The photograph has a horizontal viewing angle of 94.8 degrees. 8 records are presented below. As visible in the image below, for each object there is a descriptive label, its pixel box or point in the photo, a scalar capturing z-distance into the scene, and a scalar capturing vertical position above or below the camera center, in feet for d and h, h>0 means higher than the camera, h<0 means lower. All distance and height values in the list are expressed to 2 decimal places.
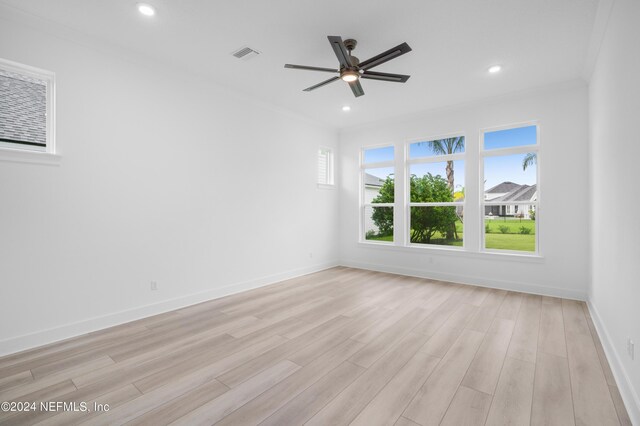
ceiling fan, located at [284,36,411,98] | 8.71 +4.89
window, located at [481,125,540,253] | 14.96 +1.29
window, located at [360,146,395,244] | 19.94 +1.35
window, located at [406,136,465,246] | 17.25 +1.36
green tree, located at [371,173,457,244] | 17.84 +0.13
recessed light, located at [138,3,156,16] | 8.54 +6.00
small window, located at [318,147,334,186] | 20.54 +3.29
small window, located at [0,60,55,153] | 8.78 +3.20
